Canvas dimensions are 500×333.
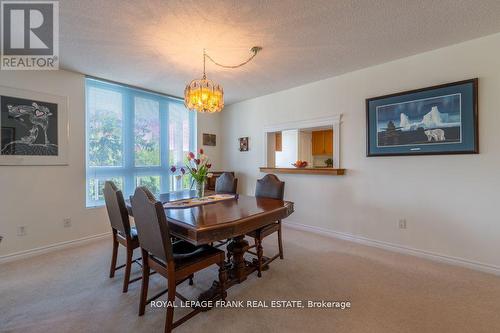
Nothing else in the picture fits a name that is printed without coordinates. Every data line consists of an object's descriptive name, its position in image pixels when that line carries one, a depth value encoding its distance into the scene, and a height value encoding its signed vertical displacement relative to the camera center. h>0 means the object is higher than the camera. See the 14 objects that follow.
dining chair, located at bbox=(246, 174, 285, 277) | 2.25 -0.37
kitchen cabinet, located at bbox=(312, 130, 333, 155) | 4.71 +0.52
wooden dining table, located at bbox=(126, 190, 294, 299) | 1.49 -0.40
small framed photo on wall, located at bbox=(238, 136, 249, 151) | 4.54 +0.49
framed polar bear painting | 2.33 +0.53
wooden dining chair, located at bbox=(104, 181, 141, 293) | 1.95 -0.51
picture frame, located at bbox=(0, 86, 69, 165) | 2.57 +0.50
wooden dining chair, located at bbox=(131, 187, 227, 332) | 1.44 -0.66
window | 3.34 +0.51
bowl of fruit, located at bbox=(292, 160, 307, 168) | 3.81 +0.05
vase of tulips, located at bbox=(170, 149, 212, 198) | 2.39 -0.05
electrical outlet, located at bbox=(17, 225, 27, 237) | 2.67 -0.76
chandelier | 2.31 +0.75
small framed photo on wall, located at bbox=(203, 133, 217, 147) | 4.77 +0.61
